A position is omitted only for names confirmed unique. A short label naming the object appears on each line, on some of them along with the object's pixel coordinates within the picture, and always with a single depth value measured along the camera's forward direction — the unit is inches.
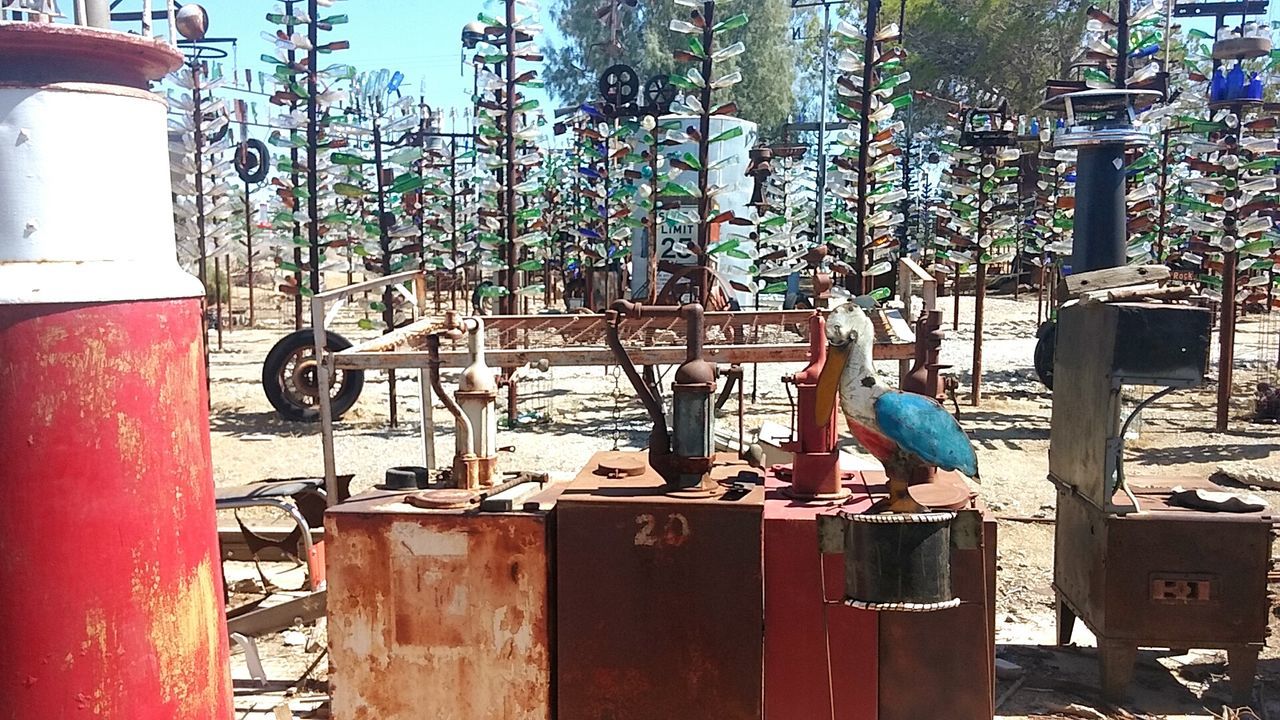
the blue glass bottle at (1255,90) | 423.8
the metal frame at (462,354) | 200.1
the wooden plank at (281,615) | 178.5
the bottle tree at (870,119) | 409.1
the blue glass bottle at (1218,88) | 427.5
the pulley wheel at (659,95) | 558.9
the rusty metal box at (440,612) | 123.6
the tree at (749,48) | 1317.7
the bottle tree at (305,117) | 439.5
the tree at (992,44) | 1242.0
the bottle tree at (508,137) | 445.1
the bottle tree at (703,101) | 386.9
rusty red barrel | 84.7
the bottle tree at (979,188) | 527.8
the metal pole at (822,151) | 636.7
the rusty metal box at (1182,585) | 168.2
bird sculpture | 119.0
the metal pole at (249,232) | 659.4
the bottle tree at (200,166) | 481.1
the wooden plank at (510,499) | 124.1
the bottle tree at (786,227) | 507.8
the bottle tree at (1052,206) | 482.6
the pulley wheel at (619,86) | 582.6
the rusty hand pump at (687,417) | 122.1
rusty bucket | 112.0
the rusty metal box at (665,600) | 120.1
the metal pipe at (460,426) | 133.1
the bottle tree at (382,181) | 467.2
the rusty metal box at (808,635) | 128.3
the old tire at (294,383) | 417.1
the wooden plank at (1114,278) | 177.0
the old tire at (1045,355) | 300.4
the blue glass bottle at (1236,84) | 423.5
